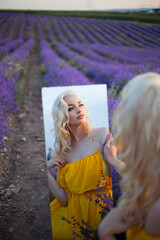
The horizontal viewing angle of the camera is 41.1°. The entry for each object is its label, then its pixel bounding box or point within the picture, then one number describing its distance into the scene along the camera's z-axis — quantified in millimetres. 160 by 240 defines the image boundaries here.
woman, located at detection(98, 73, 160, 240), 842
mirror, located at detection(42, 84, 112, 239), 1654
